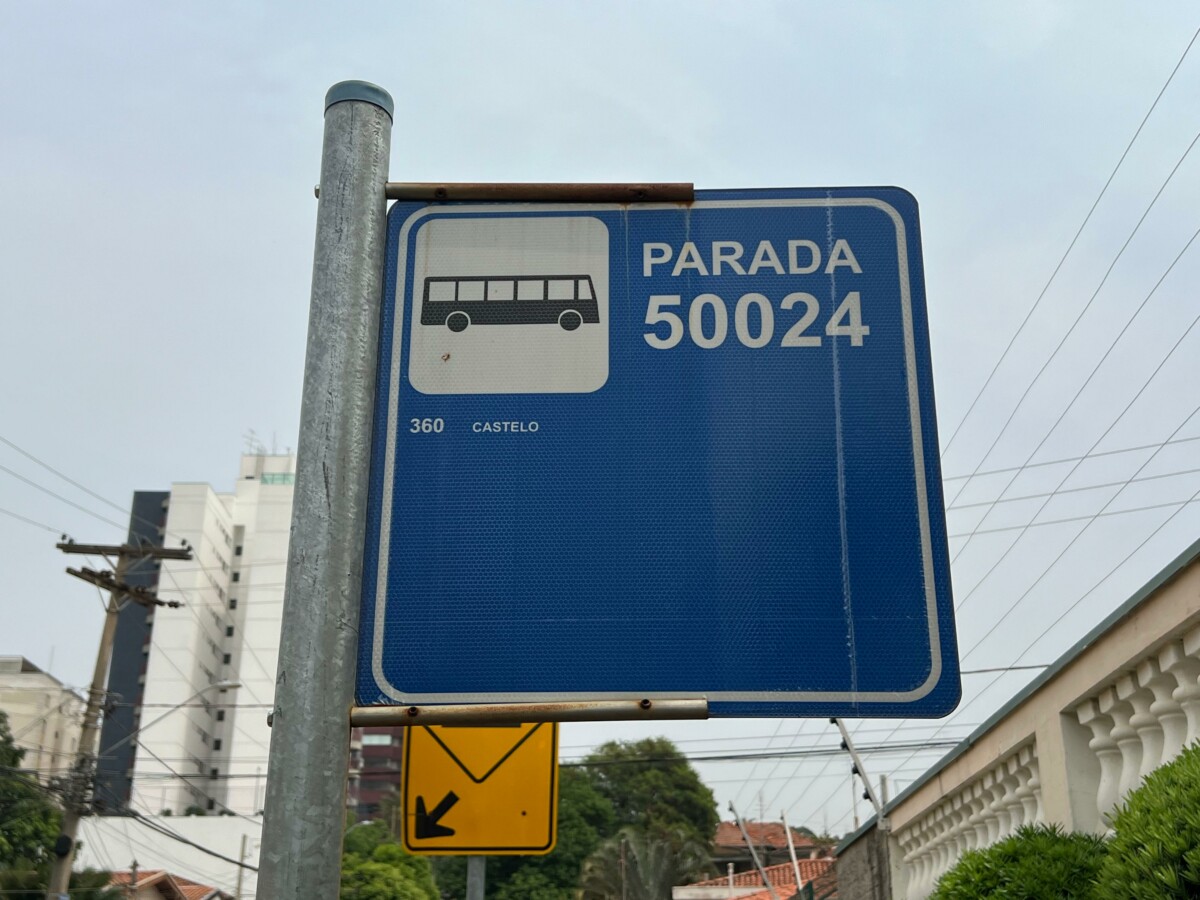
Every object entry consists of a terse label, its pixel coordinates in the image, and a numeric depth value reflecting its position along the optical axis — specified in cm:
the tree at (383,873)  4516
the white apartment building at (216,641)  8238
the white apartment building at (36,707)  6831
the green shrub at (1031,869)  488
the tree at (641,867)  4416
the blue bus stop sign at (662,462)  238
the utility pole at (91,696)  2314
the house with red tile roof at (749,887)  3553
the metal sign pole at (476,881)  481
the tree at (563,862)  5438
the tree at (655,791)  6084
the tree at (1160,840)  326
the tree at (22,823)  3866
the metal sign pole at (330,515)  204
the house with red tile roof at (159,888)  4041
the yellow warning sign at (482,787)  531
